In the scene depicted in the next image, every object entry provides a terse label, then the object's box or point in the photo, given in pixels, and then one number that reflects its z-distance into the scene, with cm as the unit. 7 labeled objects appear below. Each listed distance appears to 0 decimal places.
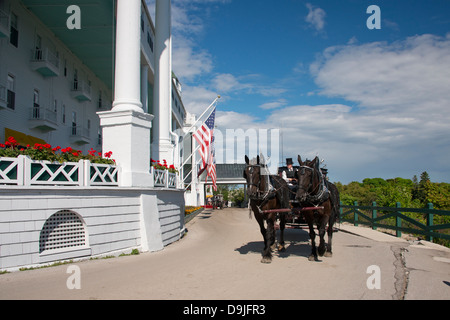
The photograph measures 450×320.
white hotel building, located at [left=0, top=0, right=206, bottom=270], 841
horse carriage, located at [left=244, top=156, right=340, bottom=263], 897
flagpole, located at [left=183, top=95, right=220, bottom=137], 1881
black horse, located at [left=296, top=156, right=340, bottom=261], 902
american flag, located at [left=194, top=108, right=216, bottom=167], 1666
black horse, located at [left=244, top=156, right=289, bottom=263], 893
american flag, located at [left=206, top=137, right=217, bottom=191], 2064
